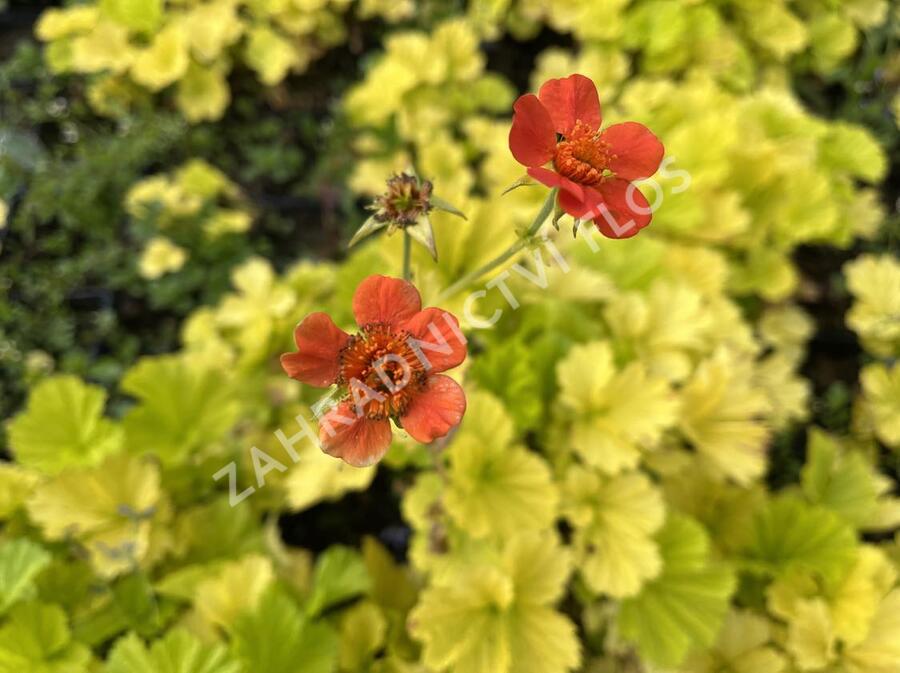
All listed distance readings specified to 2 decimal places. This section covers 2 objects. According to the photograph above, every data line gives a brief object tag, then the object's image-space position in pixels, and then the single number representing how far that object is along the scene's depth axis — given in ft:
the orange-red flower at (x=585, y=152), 0.37
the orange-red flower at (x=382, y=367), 0.36
